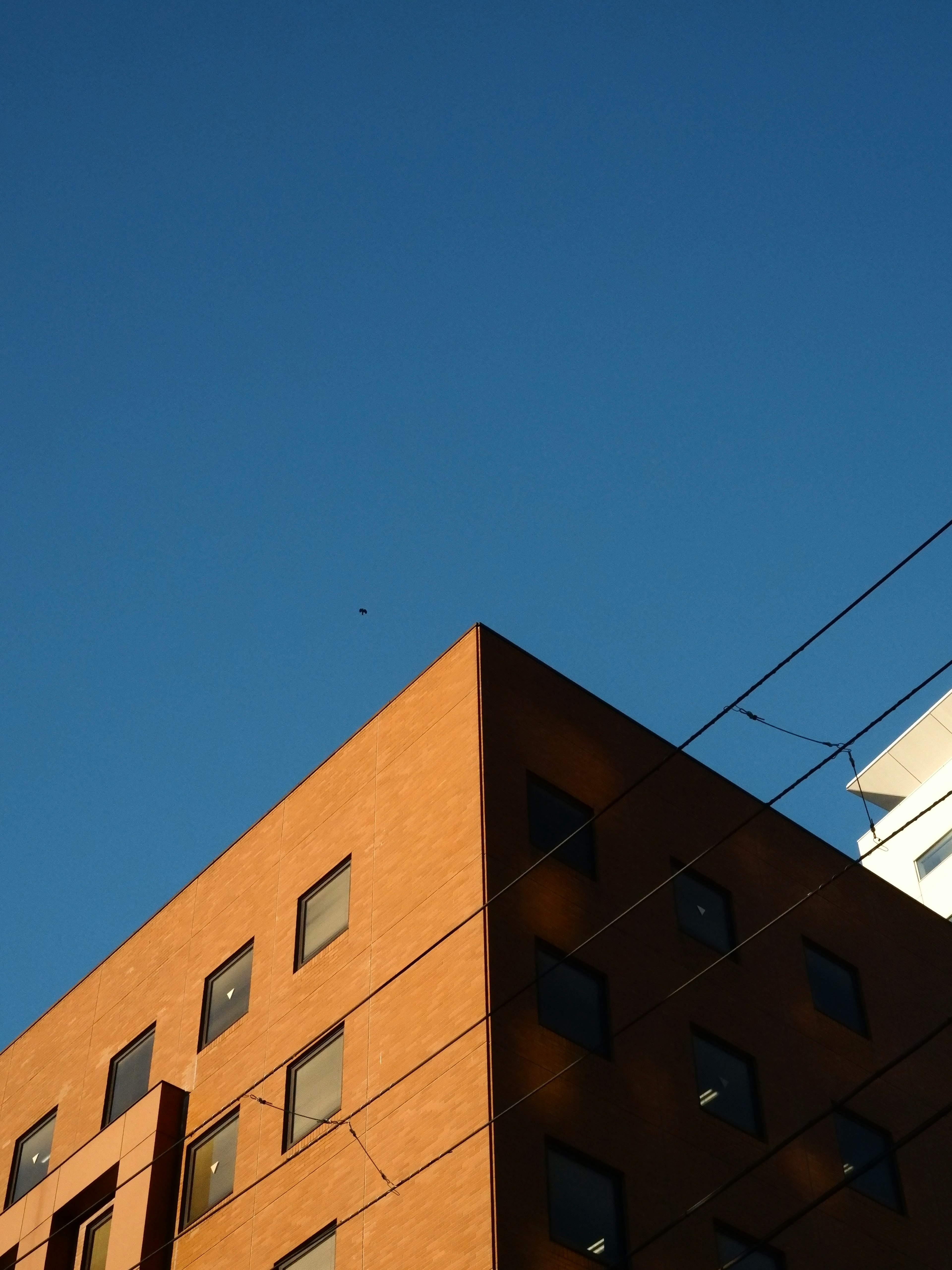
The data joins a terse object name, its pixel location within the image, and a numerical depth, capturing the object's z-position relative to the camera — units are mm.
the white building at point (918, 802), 58500
